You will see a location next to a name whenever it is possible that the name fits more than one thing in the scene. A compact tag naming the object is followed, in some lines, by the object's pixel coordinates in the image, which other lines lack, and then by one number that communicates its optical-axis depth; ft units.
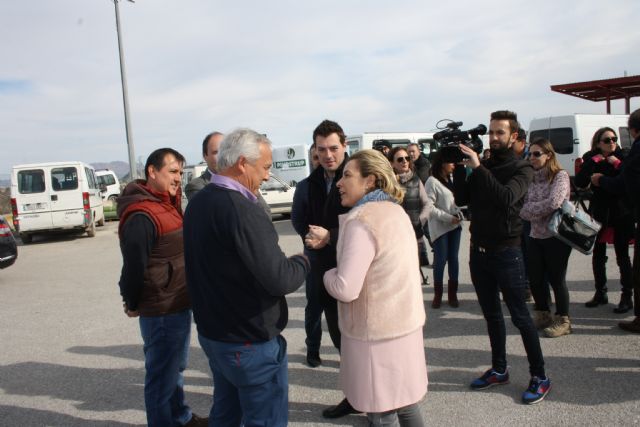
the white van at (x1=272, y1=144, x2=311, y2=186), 55.31
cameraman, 10.48
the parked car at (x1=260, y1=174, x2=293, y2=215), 47.39
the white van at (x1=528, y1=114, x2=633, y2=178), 46.16
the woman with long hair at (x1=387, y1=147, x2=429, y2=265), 18.60
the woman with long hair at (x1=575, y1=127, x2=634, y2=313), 16.30
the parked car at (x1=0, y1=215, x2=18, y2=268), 25.14
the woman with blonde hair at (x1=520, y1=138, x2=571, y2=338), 14.51
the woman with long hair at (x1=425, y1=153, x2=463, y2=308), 17.97
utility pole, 55.52
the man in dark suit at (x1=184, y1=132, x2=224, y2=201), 12.32
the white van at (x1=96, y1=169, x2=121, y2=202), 77.41
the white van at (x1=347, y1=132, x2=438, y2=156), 53.42
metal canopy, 61.26
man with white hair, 6.55
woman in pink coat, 7.01
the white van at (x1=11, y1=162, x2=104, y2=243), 41.16
